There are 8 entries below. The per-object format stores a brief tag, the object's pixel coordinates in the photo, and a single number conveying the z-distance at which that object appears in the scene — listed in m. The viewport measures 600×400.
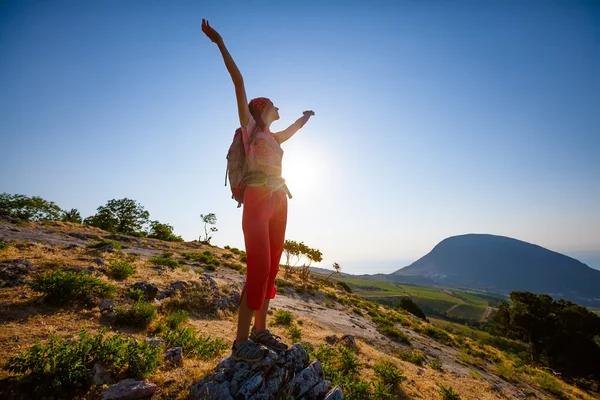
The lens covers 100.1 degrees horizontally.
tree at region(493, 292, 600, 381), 30.80
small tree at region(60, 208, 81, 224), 51.37
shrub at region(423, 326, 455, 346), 19.14
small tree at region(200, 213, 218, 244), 60.63
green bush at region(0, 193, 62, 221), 47.69
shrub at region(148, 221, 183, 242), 46.94
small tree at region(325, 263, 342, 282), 32.13
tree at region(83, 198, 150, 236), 50.44
